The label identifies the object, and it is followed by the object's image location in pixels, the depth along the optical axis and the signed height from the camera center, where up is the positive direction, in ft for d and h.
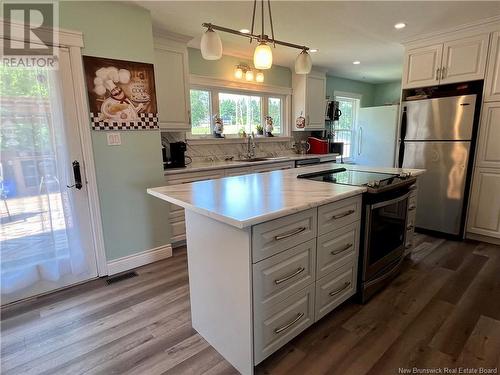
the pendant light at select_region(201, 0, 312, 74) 5.57 +1.88
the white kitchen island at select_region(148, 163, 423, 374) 4.35 -2.18
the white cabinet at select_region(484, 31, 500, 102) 9.18 +2.13
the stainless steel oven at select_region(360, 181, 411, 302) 6.29 -2.51
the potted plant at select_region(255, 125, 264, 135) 14.74 +0.49
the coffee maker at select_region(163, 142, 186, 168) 10.53 -0.61
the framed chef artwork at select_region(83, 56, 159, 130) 7.50 +1.33
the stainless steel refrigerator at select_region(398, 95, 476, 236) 10.05 -0.63
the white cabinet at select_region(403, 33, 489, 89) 9.57 +2.78
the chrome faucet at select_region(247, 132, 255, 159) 13.98 -0.40
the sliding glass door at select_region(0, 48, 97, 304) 6.47 -1.11
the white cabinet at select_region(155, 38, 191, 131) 9.62 +2.01
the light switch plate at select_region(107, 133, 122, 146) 7.93 +0.03
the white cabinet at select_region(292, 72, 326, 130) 15.29 +2.30
